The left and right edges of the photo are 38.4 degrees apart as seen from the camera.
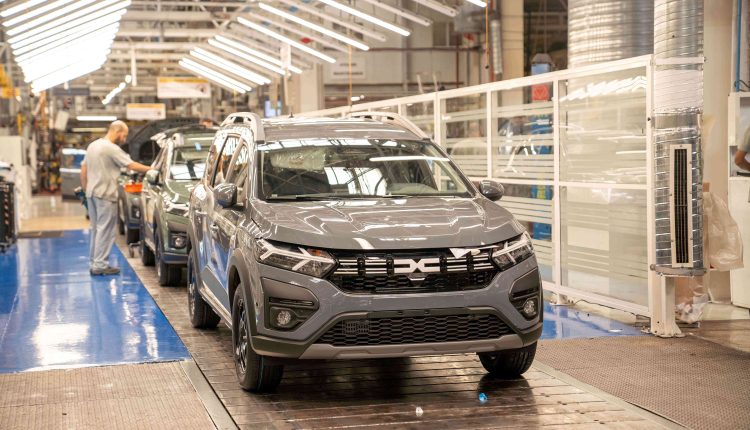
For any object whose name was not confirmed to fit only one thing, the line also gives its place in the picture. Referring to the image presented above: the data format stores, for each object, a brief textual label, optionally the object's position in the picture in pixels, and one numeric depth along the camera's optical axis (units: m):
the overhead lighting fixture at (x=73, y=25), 17.22
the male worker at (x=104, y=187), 13.14
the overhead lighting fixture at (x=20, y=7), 13.77
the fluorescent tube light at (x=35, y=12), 14.70
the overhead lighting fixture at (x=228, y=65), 25.49
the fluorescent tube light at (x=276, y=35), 19.03
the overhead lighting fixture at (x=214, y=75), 28.44
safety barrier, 8.93
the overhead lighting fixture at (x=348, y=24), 17.20
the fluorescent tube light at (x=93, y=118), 48.69
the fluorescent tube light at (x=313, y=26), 17.02
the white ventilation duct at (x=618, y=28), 11.54
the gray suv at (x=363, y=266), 6.04
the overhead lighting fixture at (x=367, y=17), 15.39
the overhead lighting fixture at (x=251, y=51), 22.27
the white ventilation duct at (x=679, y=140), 8.22
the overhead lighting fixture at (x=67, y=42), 19.38
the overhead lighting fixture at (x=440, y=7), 14.51
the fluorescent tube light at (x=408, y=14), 15.75
